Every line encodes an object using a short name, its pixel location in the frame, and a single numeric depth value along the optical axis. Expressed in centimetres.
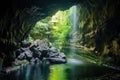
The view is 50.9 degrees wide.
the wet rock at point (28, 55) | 1410
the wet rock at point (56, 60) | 1458
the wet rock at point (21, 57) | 1351
